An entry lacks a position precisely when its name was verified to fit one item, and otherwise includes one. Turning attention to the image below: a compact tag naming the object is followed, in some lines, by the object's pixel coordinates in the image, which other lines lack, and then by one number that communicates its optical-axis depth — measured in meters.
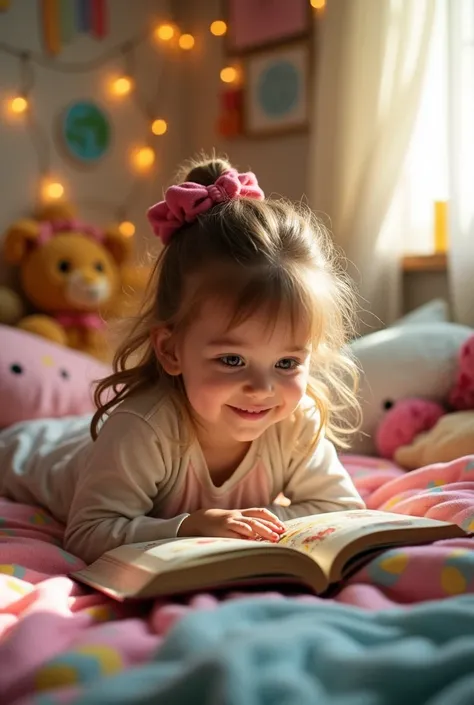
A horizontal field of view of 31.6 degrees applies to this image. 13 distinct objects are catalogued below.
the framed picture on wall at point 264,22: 2.50
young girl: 1.05
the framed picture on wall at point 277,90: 2.53
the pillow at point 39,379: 1.76
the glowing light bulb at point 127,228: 2.74
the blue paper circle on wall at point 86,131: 2.59
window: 2.16
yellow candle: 2.25
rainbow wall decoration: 2.51
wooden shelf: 2.20
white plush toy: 1.72
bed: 0.57
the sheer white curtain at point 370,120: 2.16
